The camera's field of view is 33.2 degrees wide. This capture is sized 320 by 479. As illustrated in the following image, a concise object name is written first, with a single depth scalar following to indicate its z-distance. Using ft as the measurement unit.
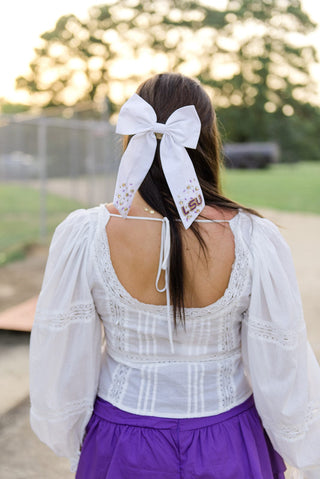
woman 4.52
